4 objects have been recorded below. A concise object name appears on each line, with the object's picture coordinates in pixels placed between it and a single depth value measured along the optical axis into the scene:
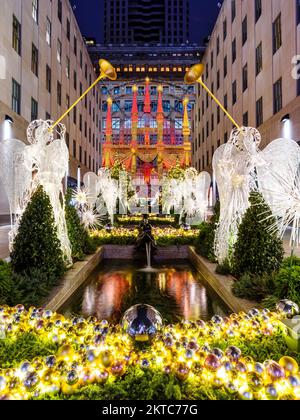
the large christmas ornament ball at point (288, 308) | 3.78
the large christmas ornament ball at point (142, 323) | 3.52
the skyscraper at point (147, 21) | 118.12
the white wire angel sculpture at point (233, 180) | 7.34
